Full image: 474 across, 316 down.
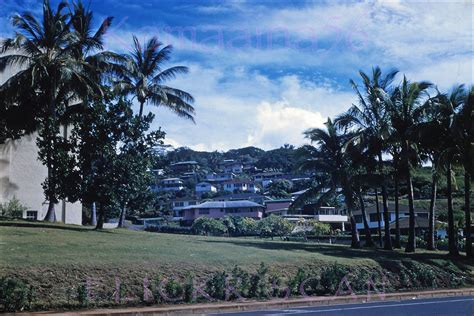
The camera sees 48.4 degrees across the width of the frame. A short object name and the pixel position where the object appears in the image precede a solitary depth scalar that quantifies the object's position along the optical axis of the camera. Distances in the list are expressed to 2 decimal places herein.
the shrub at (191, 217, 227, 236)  45.41
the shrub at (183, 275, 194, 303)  13.77
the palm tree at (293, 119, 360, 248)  30.19
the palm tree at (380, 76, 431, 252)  27.41
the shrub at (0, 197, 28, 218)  28.73
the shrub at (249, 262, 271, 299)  15.04
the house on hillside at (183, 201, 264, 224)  65.38
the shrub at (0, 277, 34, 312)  11.23
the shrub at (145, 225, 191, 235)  42.41
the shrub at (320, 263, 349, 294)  16.61
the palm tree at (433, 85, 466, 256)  25.92
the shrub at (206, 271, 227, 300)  14.41
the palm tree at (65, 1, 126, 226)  26.56
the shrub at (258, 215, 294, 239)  47.41
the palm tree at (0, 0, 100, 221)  24.89
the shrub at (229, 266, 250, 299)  14.85
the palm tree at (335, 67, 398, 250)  29.16
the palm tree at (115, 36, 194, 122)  31.70
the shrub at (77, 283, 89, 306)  12.23
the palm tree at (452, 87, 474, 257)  24.84
